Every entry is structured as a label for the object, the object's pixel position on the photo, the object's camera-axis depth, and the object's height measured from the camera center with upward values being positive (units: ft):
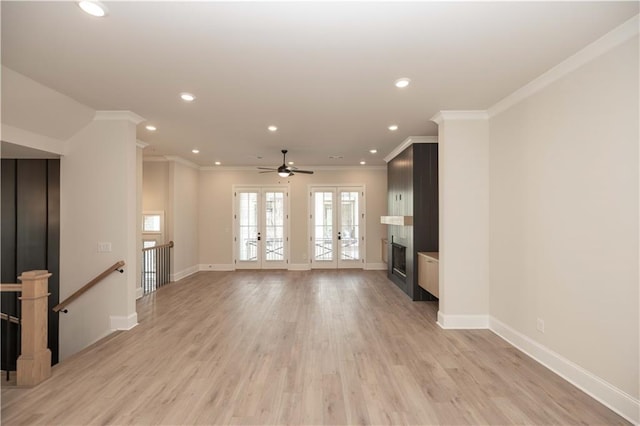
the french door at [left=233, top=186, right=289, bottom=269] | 28.35 -1.30
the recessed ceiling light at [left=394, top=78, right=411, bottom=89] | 10.15 +4.62
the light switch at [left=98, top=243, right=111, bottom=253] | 13.44 -1.58
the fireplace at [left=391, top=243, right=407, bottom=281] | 20.19 -3.43
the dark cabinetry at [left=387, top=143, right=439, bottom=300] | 17.52 +0.57
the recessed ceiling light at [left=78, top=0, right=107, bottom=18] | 6.40 +4.59
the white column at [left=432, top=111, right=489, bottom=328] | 13.52 -0.53
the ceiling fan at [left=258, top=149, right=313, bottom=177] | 20.02 +2.94
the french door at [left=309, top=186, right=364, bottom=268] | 28.30 -0.82
